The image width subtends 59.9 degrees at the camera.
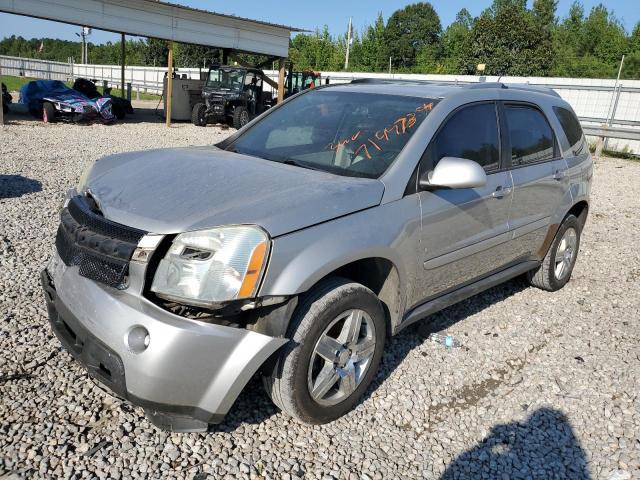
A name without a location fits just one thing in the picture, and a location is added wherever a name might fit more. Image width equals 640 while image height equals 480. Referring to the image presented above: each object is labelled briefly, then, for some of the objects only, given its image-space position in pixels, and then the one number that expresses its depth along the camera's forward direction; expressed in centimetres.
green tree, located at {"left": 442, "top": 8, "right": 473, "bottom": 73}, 4853
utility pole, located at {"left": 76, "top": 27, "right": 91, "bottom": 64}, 4935
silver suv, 239
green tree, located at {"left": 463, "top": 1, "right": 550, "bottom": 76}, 4494
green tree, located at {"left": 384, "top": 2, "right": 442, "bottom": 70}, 6138
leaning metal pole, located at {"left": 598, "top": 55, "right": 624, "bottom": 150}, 1906
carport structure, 1581
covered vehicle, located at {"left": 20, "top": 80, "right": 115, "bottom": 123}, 1683
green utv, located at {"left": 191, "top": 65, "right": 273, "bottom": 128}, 1903
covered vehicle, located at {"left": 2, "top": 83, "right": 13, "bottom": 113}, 1745
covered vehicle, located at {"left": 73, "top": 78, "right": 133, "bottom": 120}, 1989
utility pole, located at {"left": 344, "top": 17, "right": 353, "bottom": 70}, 5331
